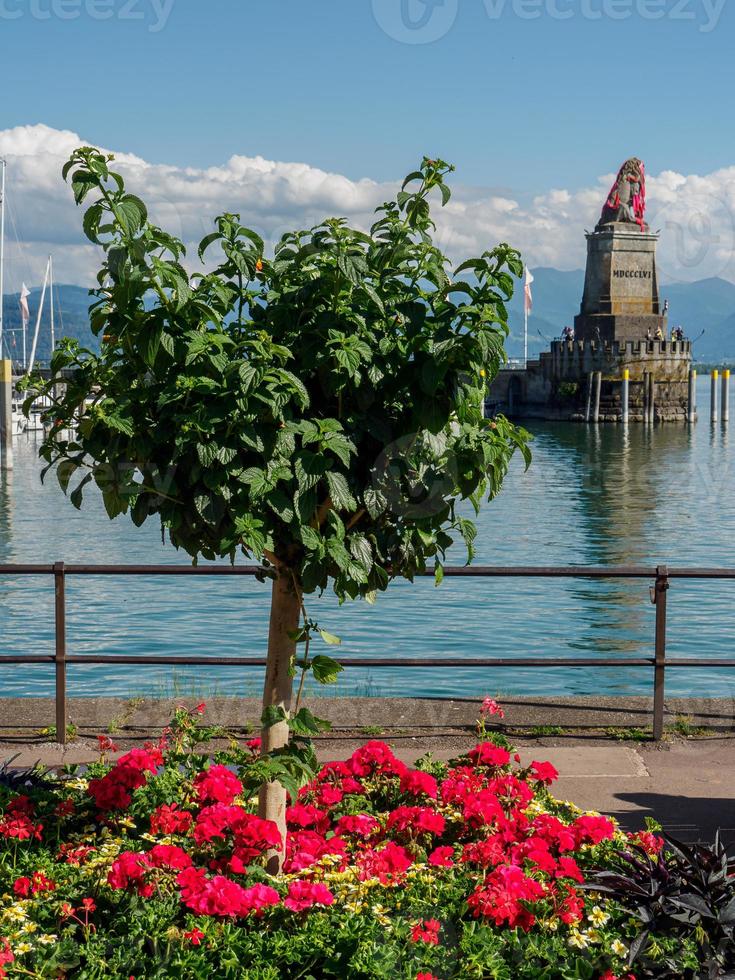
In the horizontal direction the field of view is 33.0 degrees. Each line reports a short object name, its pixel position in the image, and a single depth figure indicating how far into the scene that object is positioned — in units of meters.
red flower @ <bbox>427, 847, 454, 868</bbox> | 5.14
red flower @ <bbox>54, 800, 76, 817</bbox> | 5.70
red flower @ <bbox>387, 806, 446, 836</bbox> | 5.44
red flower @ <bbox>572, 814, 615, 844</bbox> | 5.42
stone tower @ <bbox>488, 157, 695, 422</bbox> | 106.19
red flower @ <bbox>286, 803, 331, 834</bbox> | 5.64
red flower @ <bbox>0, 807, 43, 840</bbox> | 5.44
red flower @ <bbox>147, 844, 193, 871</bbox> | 4.88
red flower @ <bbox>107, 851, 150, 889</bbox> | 4.76
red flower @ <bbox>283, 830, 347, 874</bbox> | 5.18
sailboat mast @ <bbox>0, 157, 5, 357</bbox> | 74.35
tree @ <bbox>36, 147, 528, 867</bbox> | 4.62
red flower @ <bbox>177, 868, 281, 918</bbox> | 4.55
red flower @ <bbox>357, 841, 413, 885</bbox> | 5.04
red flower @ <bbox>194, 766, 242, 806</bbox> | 5.69
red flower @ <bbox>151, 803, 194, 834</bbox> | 5.47
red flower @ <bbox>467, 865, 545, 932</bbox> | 4.57
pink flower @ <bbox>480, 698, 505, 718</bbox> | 6.55
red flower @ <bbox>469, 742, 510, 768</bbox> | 6.30
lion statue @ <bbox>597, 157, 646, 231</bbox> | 122.56
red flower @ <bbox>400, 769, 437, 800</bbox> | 5.89
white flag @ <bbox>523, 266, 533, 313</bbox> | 112.82
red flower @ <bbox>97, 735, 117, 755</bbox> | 6.44
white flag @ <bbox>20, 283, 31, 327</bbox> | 118.88
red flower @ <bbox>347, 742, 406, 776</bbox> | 6.28
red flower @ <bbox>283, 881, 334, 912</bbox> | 4.61
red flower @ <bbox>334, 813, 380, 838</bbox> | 5.57
